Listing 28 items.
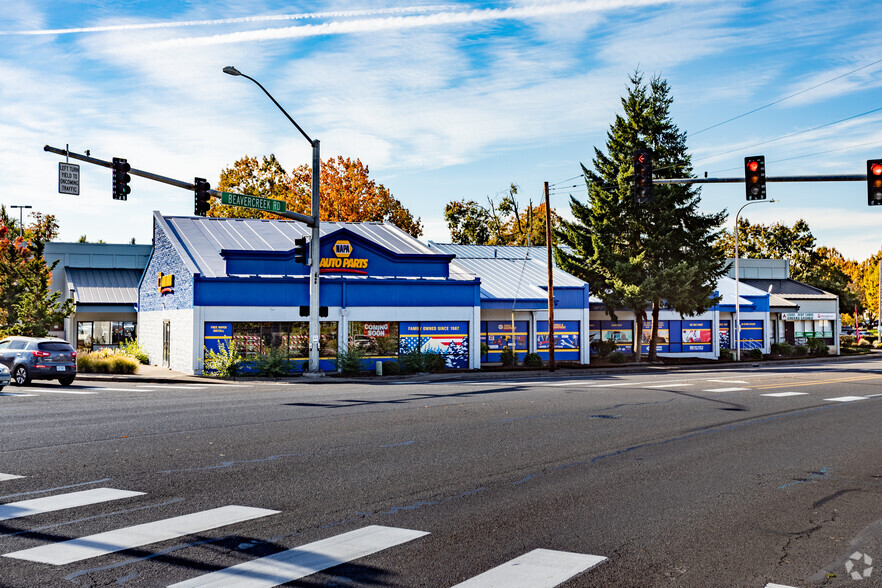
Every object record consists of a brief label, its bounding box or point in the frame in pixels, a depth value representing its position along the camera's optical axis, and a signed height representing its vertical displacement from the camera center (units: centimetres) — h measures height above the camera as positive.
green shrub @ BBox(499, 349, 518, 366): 3878 -177
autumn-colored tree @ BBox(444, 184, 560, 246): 7238 +942
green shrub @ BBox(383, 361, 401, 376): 3244 -188
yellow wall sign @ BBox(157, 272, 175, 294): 3494 +186
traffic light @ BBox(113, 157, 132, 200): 2098 +390
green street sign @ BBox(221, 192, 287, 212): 2464 +392
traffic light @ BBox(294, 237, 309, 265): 2811 +263
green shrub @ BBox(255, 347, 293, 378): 2998 -158
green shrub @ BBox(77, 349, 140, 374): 3125 -161
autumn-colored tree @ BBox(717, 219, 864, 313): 9144 +885
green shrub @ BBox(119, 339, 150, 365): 3800 -134
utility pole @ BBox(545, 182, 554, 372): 3475 +65
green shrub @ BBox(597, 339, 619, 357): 4516 -147
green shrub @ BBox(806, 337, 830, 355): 5350 -183
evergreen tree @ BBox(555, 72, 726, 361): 4259 +516
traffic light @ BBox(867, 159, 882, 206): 1769 +310
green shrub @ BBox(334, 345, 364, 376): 3095 -157
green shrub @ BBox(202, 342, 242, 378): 2991 -147
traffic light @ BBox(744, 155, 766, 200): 1786 +327
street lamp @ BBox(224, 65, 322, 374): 2888 +137
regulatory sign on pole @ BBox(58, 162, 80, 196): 2022 +381
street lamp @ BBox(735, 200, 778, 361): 4542 -71
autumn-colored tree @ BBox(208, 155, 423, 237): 5903 +1027
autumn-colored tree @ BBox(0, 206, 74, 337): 3884 +169
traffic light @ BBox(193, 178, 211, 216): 2273 +377
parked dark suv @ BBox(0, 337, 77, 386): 2580 -115
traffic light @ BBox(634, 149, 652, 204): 1856 +348
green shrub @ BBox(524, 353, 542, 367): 3738 -182
